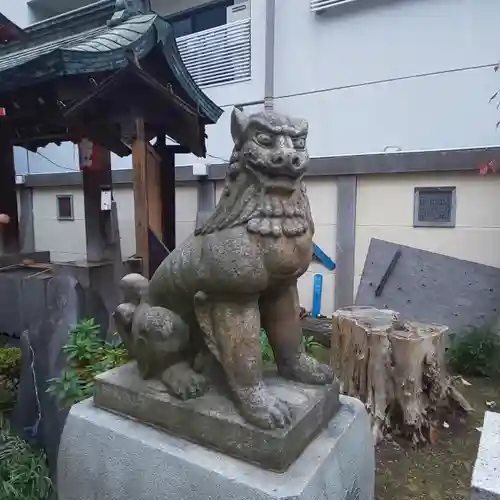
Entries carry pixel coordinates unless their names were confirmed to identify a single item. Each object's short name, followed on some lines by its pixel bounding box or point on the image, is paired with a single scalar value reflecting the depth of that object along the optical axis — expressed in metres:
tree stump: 2.60
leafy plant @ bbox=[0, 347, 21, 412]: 2.95
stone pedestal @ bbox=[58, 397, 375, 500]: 1.21
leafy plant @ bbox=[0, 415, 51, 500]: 2.20
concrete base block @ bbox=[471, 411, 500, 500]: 1.38
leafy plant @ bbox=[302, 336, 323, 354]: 3.45
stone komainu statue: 1.22
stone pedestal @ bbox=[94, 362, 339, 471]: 1.23
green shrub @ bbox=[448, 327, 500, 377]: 3.49
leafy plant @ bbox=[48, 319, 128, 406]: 2.29
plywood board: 3.85
